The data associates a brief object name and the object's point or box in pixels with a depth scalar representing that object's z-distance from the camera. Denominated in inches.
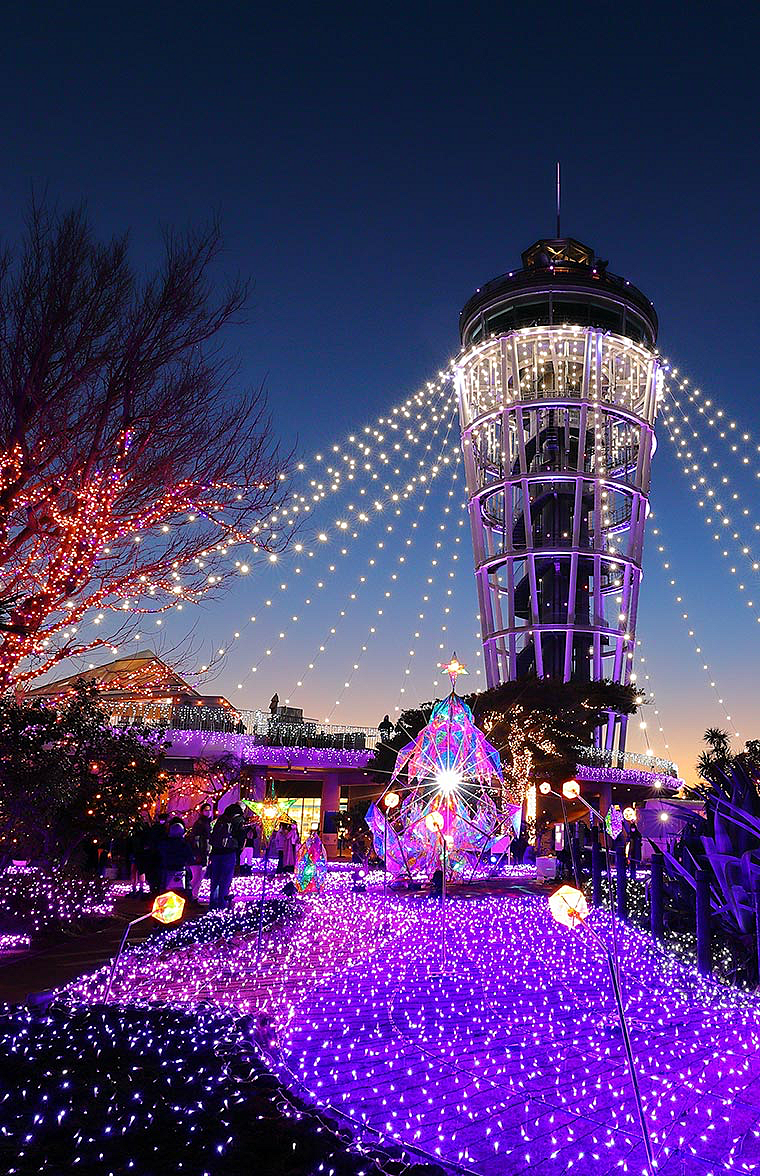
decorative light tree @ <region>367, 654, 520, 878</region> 568.1
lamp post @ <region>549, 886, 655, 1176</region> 137.1
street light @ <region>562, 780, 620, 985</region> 360.8
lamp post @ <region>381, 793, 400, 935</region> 620.7
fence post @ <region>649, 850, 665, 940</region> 307.1
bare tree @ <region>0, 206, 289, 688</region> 315.6
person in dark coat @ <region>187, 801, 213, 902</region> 516.4
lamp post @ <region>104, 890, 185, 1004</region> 171.9
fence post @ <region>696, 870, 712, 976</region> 253.9
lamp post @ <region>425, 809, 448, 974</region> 502.6
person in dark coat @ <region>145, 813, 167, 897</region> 399.2
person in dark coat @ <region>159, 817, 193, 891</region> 388.2
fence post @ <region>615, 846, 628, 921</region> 376.0
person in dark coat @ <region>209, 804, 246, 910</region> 407.2
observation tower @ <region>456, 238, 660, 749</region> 1368.1
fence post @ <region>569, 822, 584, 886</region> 441.4
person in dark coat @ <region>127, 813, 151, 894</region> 429.4
